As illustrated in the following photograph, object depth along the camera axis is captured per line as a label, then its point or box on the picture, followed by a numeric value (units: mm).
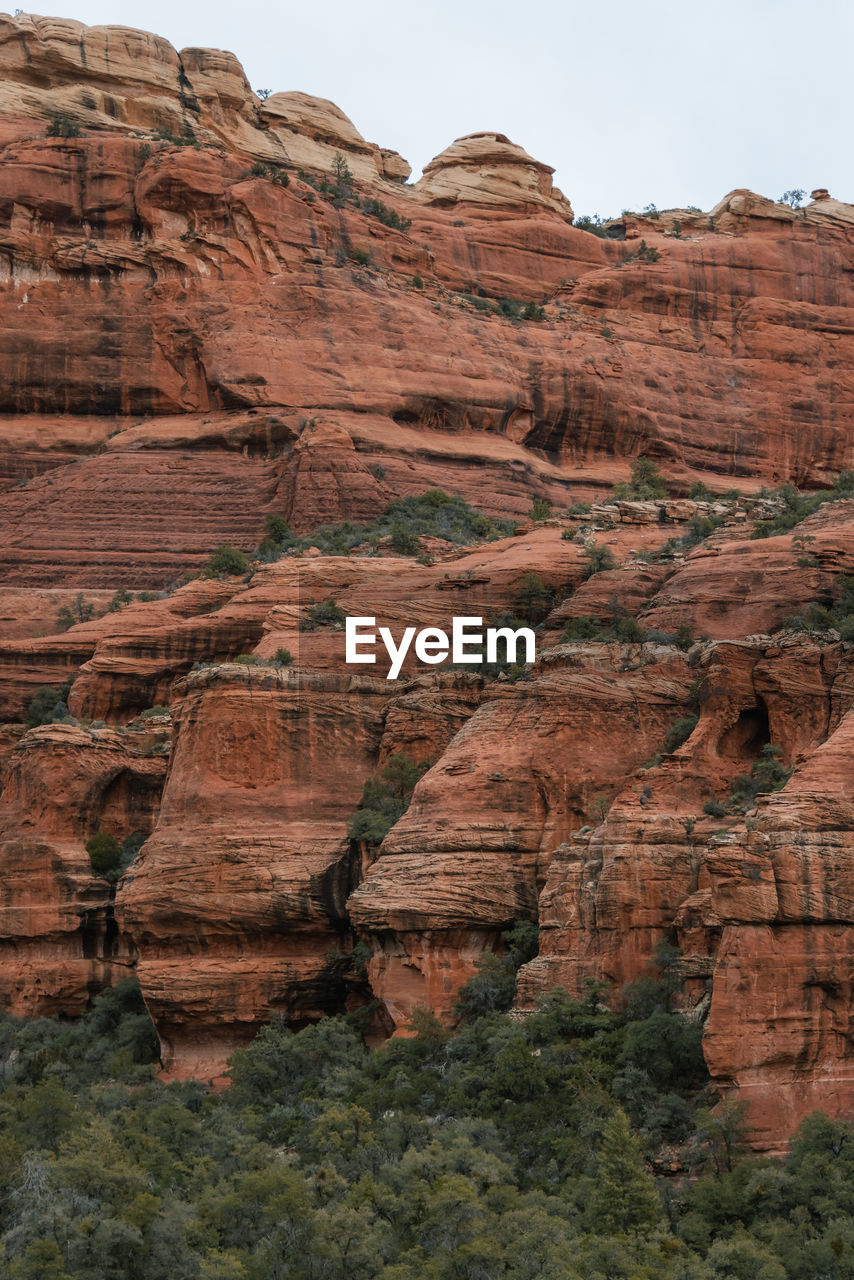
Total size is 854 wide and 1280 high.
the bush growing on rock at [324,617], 69562
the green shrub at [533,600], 70000
